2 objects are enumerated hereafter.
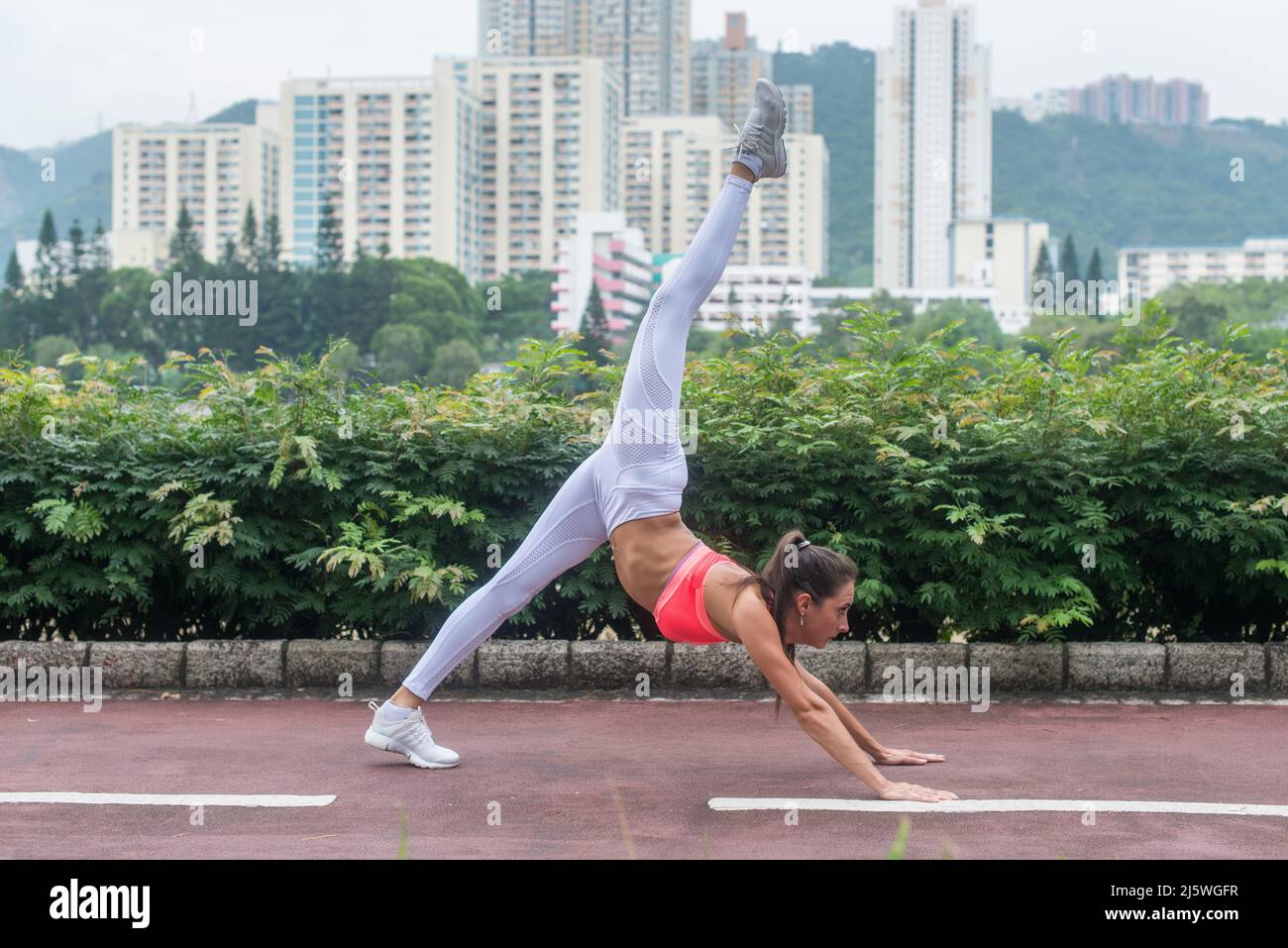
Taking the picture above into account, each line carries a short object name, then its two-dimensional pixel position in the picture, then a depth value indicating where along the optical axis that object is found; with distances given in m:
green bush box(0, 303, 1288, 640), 7.78
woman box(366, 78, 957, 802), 5.30
